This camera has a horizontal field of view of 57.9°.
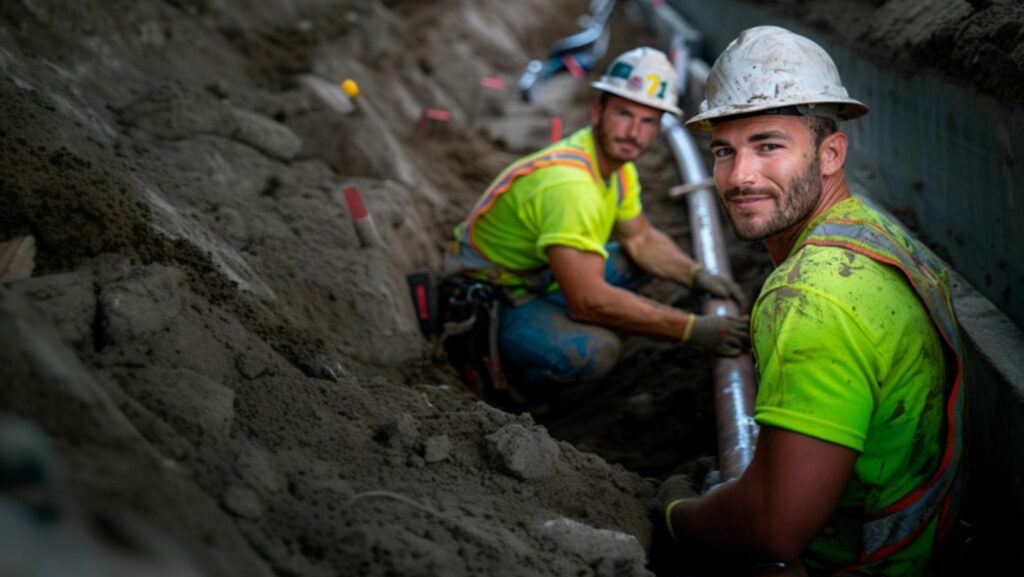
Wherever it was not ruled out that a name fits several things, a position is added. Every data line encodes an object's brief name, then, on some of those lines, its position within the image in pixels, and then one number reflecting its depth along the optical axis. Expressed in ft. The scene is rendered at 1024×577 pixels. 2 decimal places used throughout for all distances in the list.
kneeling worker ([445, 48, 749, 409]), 14.47
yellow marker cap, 19.72
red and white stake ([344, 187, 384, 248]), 15.11
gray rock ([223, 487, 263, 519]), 6.93
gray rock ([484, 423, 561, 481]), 9.21
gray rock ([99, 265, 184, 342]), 8.50
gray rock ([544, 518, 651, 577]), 8.20
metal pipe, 11.30
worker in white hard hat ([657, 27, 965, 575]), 7.59
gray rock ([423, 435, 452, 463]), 9.01
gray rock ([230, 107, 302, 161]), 16.35
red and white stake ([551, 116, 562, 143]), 22.84
